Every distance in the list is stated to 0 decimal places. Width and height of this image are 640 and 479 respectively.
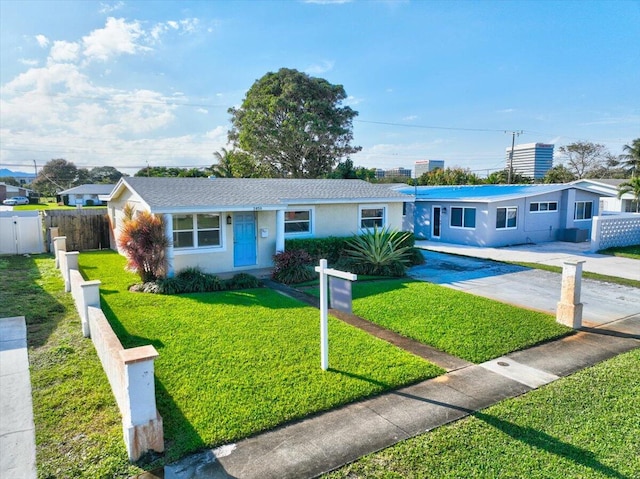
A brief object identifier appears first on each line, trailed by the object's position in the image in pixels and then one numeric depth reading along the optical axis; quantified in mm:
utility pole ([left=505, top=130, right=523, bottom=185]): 43062
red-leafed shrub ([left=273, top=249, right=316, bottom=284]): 13062
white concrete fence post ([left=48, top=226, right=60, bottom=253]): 18062
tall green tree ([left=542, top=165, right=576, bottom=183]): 50562
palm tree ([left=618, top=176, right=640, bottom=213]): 25788
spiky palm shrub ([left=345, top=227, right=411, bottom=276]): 14227
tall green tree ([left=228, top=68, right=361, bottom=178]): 33531
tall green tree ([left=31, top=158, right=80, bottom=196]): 90812
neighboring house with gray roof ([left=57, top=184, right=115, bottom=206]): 56688
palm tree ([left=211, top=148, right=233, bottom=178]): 39469
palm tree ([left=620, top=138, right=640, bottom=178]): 43656
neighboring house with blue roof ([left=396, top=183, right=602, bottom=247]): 21250
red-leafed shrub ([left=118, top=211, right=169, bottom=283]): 11859
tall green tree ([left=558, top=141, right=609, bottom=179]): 61219
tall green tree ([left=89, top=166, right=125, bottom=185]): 98375
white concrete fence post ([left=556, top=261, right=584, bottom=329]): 8422
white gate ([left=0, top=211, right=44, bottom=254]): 17328
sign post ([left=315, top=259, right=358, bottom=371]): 6281
